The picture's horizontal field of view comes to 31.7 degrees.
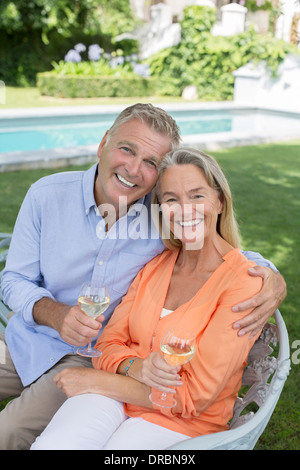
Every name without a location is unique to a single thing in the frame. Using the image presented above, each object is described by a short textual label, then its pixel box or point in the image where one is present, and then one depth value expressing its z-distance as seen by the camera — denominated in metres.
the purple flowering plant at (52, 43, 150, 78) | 15.80
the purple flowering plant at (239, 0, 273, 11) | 18.66
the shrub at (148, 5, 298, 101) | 16.17
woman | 1.79
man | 2.24
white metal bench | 1.58
